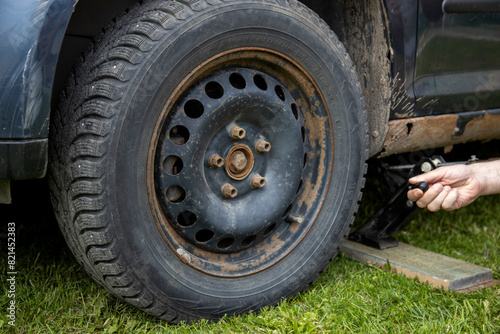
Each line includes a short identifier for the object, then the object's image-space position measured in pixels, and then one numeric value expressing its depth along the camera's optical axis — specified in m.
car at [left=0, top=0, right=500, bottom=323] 1.50
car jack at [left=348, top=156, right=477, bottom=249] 2.42
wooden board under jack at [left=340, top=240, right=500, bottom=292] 2.16
